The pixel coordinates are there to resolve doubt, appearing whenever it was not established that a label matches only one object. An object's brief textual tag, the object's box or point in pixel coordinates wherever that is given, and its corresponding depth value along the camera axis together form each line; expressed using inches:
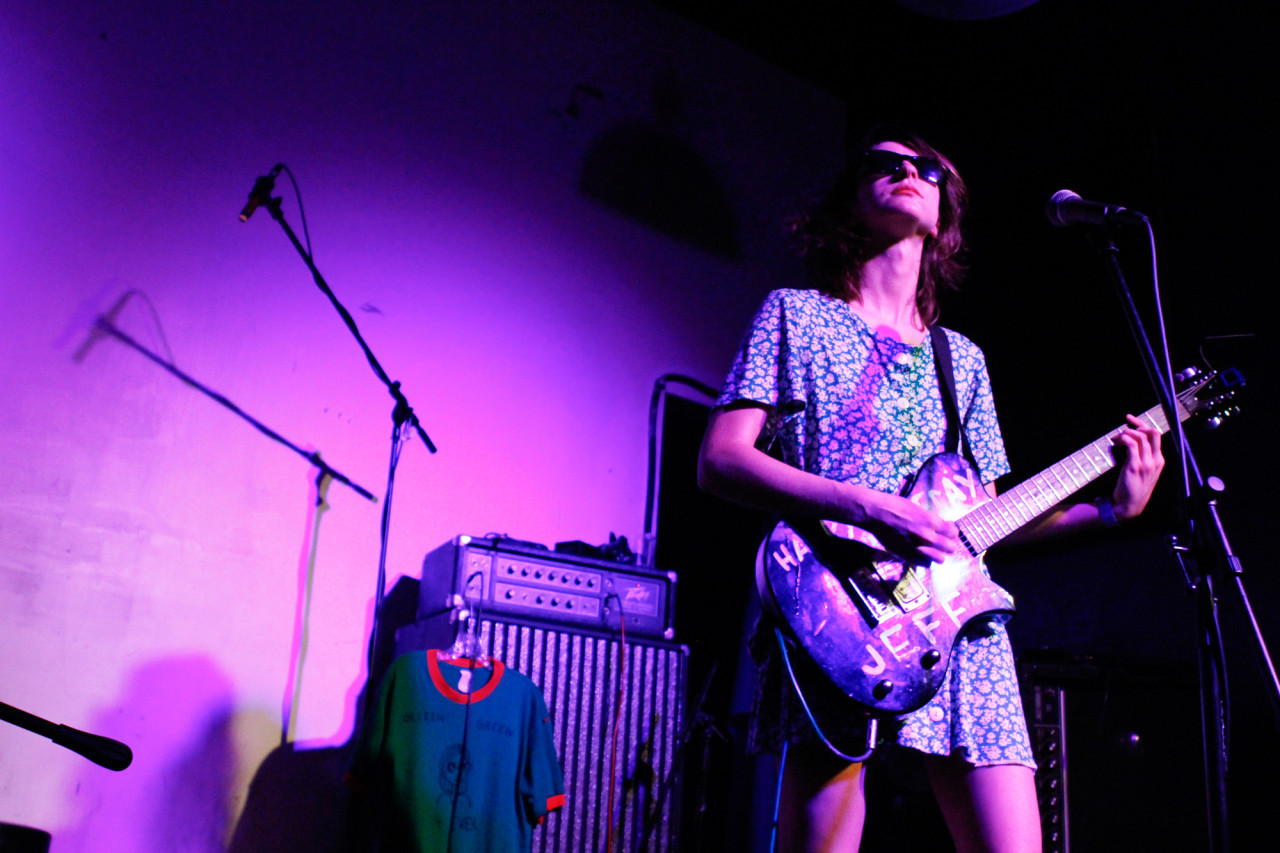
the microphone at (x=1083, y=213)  77.6
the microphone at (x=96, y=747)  64.7
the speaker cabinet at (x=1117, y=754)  112.9
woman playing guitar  65.1
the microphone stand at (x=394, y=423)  133.7
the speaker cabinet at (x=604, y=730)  117.2
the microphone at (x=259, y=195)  129.0
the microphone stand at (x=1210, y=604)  65.0
